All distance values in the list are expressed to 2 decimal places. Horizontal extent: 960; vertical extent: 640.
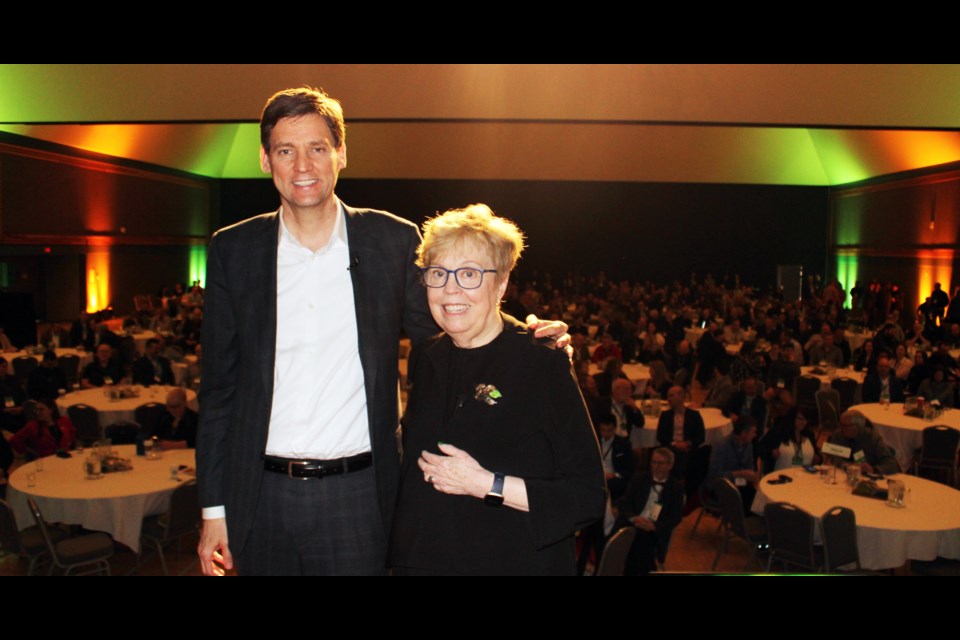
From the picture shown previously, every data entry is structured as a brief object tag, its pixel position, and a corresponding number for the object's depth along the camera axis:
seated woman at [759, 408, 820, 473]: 6.79
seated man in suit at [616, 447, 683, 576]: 5.12
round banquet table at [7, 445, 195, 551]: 5.60
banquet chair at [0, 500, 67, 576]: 5.18
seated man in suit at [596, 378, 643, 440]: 7.67
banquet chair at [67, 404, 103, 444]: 7.88
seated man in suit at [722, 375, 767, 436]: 8.00
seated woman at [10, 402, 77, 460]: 6.94
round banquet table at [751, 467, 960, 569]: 5.32
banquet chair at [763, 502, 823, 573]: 5.36
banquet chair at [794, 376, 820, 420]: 9.76
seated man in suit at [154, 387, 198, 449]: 7.04
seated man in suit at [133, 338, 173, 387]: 9.48
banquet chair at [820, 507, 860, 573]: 5.15
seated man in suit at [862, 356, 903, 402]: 9.28
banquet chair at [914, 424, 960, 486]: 7.42
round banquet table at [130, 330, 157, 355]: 13.20
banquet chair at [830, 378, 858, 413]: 9.84
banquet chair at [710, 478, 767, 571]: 5.87
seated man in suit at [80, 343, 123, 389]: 9.51
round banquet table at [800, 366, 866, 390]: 10.29
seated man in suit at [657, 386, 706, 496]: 7.28
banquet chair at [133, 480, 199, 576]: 5.63
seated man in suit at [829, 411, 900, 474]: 6.75
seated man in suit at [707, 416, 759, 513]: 6.89
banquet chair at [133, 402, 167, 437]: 7.68
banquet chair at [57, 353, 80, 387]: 10.74
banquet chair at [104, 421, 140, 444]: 7.06
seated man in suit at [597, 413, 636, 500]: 6.49
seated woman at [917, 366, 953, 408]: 9.00
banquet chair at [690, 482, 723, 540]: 6.71
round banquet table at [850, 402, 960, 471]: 8.07
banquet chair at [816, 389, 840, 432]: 8.94
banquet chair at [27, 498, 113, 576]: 5.20
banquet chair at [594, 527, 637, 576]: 4.51
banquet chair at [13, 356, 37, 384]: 10.30
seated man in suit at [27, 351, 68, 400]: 8.59
